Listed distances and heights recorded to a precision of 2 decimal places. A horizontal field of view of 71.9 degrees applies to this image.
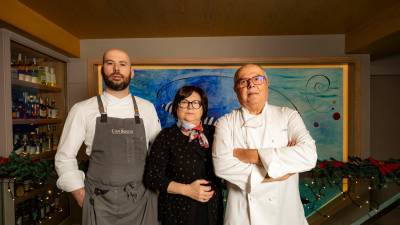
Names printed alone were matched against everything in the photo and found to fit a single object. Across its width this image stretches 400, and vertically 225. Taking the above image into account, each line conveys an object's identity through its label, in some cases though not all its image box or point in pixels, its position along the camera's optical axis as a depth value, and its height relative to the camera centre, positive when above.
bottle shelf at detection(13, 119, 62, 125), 2.44 -0.11
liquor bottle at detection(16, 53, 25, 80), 2.49 +0.39
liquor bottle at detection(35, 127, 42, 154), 2.81 -0.34
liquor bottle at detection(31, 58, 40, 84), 2.74 +0.38
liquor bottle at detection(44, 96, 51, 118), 3.00 +0.05
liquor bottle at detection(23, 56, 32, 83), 2.59 +0.36
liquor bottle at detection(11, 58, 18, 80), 2.38 +0.35
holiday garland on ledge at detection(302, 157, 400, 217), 1.71 -0.42
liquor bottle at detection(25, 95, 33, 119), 2.63 +0.04
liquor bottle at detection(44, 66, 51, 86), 2.95 +0.38
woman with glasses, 1.36 -0.30
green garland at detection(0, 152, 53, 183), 1.81 -0.40
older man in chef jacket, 1.24 -0.21
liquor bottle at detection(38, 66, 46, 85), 2.86 +0.37
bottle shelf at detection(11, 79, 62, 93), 2.43 +0.23
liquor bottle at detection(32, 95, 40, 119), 2.75 +0.03
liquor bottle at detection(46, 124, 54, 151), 3.04 -0.31
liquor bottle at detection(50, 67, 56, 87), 3.04 +0.35
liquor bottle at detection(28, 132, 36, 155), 2.71 -0.34
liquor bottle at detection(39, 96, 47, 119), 2.89 +0.01
